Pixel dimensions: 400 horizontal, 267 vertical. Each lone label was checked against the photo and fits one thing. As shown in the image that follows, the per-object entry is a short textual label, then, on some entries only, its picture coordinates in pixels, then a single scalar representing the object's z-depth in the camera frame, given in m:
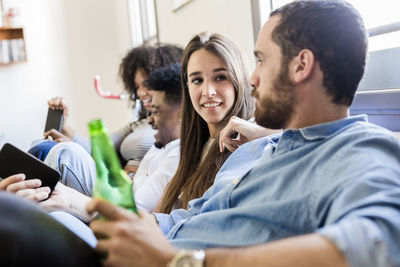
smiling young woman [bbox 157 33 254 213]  1.41
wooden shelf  3.85
